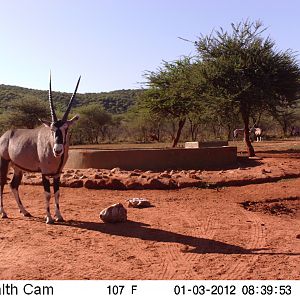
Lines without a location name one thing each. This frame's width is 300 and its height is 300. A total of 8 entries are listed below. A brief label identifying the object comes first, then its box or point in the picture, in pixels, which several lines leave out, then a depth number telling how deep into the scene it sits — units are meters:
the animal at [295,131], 53.35
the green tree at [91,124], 52.62
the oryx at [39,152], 8.77
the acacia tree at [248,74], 20.89
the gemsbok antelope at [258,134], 43.72
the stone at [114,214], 8.98
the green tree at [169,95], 25.97
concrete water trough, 16.42
